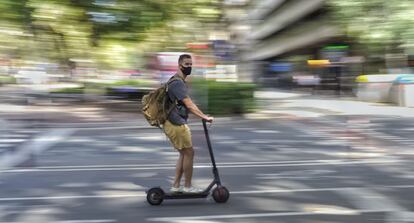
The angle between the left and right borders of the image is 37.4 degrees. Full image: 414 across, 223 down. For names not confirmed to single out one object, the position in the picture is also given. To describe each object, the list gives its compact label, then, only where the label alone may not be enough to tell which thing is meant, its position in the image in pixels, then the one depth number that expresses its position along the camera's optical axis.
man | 6.92
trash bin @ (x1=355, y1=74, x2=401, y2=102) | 22.45
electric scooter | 7.23
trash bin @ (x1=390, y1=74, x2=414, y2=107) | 20.67
